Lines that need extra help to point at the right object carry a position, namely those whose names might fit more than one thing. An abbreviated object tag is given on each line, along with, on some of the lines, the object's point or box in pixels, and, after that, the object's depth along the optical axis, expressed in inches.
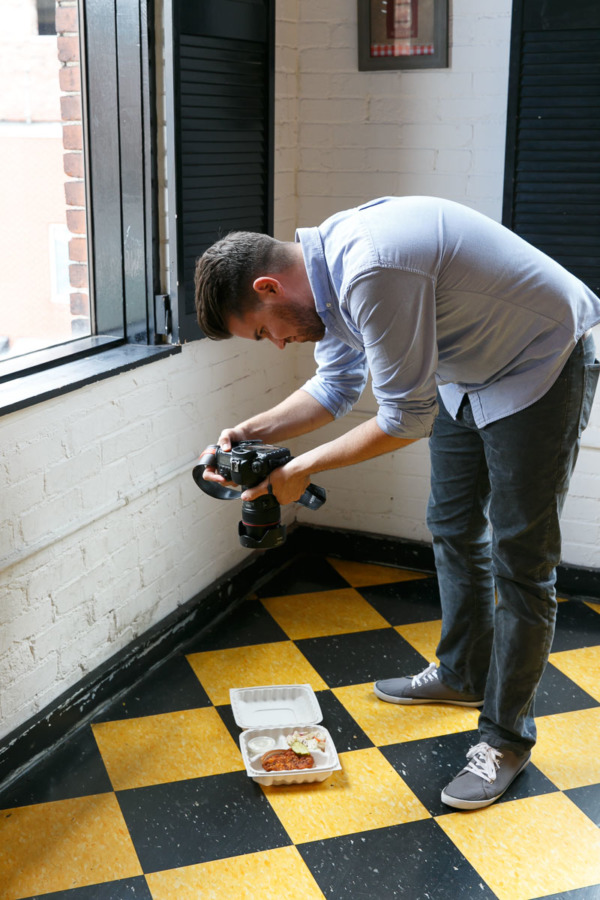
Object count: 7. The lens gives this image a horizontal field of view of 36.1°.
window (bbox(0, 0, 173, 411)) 86.6
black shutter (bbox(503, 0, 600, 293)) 104.8
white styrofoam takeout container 86.8
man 68.6
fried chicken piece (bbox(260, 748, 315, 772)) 87.3
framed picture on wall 112.5
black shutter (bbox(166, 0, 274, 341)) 96.1
